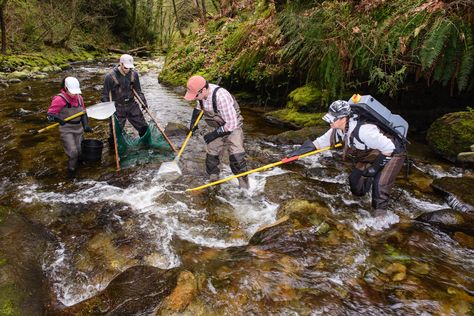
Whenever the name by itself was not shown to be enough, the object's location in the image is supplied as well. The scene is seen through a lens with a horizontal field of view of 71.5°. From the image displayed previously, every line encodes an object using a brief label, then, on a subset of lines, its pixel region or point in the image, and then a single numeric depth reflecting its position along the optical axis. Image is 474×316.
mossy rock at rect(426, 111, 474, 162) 6.97
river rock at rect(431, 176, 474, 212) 5.49
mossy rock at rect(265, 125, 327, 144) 8.45
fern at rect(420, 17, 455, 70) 6.04
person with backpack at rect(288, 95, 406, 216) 4.65
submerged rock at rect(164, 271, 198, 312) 3.40
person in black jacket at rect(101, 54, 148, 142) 6.95
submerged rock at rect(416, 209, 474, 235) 4.97
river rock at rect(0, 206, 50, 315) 3.35
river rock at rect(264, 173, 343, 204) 6.09
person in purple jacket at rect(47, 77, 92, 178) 6.08
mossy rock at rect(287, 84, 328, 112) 9.60
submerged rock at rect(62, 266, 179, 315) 3.45
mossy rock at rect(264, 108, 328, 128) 9.41
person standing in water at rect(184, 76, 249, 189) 5.39
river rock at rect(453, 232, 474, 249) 4.65
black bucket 6.70
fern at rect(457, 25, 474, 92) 6.05
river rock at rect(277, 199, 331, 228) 4.95
